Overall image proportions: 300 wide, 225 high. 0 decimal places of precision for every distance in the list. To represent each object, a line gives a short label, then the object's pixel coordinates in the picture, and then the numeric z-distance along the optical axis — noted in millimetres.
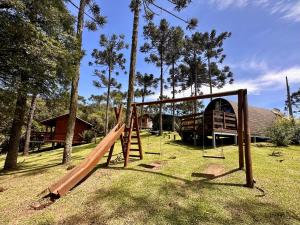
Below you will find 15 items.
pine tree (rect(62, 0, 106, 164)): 9594
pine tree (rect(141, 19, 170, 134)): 23470
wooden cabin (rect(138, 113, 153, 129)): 43238
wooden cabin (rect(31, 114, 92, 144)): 26109
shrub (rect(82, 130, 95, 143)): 24938
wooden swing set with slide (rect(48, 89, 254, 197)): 5330
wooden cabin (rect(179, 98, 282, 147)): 13695
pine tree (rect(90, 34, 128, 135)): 27594
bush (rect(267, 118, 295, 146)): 13580
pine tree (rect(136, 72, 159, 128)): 30166
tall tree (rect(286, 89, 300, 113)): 37219
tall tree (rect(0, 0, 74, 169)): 7230
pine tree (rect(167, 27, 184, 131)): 23703
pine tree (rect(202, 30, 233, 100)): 27734
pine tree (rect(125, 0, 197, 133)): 9930
